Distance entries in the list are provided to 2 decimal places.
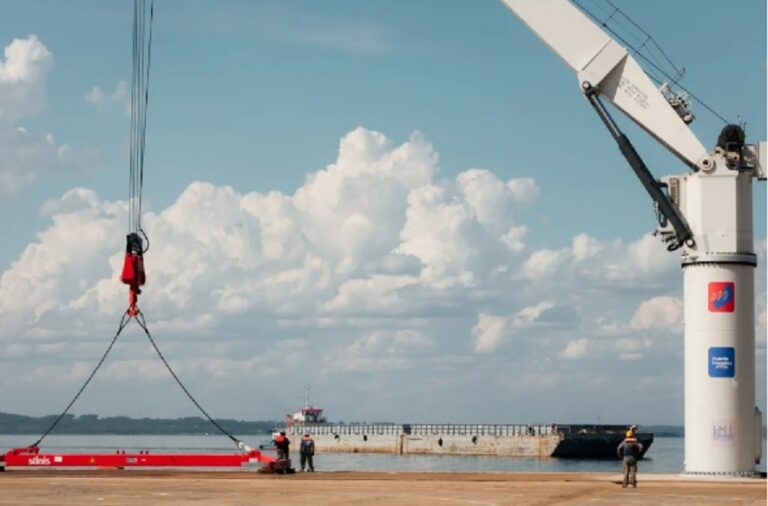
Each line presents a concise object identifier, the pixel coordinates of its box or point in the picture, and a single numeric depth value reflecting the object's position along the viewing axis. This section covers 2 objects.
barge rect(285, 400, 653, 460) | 134.38
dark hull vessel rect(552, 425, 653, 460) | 132.88
